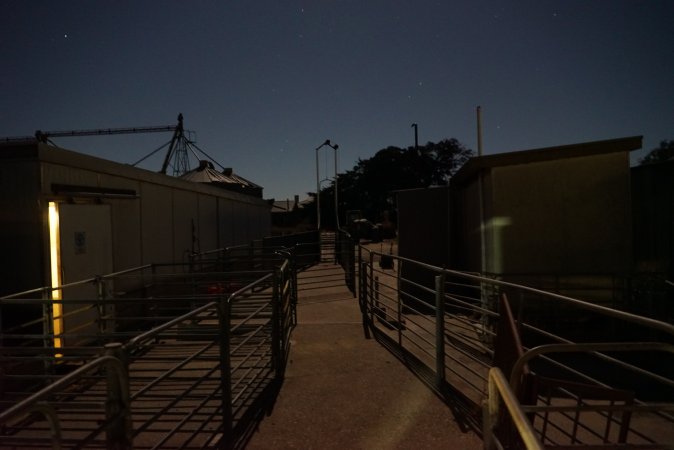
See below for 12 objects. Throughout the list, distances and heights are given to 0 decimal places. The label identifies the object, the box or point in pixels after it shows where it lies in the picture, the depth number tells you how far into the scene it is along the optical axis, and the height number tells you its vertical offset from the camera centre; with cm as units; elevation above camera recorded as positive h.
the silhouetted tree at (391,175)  6338 +751
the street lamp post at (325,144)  3136 +617
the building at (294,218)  6447 +146
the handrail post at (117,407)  253 -107
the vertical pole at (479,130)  2152 +474
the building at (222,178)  3006 +392
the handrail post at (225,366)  405 -133
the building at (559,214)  916 +13
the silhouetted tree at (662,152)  6681 +1072
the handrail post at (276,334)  581 -150
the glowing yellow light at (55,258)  693 -38
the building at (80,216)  667 +35
